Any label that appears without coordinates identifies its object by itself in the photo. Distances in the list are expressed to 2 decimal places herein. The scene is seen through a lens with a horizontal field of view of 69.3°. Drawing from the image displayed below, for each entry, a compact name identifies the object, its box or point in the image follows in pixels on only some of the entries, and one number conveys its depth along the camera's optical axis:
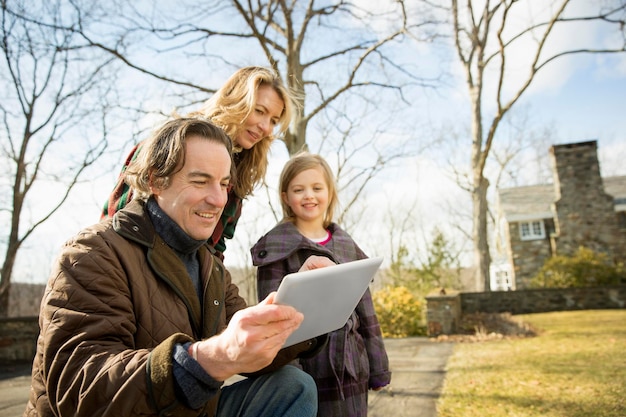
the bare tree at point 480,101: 12.15
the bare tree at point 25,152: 10.20
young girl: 2.23
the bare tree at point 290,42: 7.22
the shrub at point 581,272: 15.00
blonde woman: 2.38
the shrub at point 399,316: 9.38
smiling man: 1.00
